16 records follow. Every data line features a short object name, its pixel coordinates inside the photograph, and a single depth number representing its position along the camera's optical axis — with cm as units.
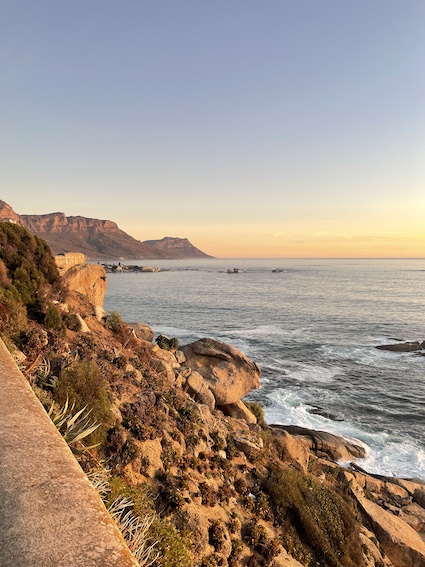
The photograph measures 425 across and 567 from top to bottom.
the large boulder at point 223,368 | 2156
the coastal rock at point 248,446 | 1297
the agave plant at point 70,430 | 700
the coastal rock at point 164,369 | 1555
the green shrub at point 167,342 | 2647
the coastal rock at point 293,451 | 1565
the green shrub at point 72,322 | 1450
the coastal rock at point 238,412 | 1998
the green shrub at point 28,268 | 1378
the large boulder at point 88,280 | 2280
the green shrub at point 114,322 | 1794
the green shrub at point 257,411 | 2130
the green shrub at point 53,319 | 1330
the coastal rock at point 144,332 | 2511
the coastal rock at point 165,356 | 1777
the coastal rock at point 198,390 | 1676
